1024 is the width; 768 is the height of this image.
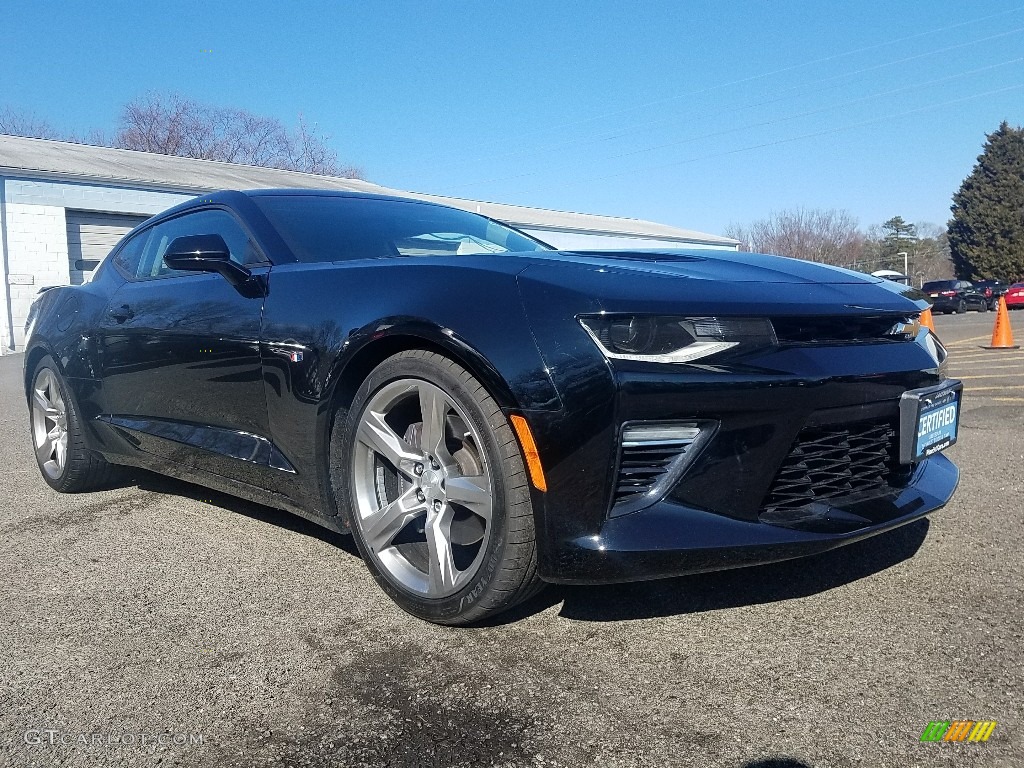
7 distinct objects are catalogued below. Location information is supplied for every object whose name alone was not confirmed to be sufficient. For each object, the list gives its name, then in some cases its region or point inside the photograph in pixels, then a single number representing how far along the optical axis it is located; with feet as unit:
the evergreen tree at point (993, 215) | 152.05
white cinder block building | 47.88
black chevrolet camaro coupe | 6.61
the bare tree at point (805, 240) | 196.65
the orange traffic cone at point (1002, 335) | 39.68
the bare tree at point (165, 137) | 137.93
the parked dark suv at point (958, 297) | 104.68
